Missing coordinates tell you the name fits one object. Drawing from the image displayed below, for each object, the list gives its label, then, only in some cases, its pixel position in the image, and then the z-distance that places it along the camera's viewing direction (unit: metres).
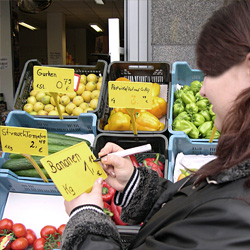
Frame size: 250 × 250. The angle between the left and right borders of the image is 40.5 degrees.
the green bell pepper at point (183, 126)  2.54
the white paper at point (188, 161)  2.27
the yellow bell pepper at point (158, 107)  2.75
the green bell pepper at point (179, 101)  2.84
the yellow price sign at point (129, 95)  2.11
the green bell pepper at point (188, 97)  2.81
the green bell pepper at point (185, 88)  2.96
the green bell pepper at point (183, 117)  2.66
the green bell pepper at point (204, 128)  2.58
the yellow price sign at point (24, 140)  1.79
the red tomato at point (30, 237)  2.01
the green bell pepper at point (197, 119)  2.67
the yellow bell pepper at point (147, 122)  2.56
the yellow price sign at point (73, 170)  1.18
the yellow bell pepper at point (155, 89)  2.89
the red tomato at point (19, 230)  1.99
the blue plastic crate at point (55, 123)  2.57
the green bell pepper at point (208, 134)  2.57
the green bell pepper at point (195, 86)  3.00
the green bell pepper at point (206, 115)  2.74
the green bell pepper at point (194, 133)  2.57
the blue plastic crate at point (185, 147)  2.30
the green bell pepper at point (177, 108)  2.76
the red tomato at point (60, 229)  1.96
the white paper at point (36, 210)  2.12
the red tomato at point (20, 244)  1.94
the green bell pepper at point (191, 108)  2.77
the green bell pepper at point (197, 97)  2.90
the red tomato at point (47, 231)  1.98
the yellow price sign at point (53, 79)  2.27
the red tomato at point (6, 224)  2.03
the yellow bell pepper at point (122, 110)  2.72
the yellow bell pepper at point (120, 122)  2.52
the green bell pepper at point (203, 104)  2.81
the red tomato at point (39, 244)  1.93
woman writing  0.77
